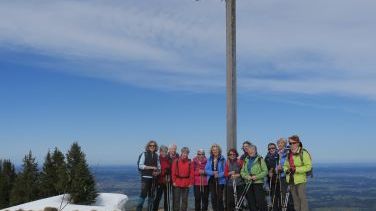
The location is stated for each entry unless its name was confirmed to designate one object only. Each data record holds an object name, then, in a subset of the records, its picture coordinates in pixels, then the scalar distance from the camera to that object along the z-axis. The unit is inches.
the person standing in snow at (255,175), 526.1
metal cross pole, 591.8
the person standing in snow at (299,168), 485.4
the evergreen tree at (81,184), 609.0
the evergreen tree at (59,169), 652.1
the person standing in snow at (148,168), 557.9
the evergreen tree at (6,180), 793.7
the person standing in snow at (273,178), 550.1
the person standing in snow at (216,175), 551.2
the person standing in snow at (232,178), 545.0
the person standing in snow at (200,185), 559.2
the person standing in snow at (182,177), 553.9
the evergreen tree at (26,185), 726.5
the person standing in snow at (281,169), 530.6
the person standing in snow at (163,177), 574.2
